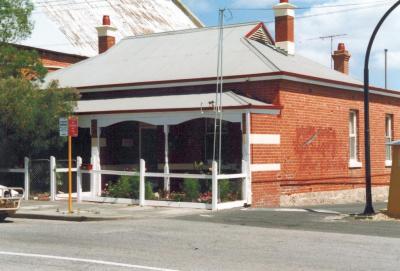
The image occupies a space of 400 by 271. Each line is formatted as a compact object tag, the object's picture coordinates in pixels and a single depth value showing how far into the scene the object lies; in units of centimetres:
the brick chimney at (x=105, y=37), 2938
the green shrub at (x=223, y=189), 1808
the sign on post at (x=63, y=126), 1700
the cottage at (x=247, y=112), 1973
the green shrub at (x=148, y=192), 1917
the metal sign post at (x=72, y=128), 1694
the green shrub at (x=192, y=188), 1833
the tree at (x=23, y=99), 2000
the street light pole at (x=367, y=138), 1566
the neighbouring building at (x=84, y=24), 3391
